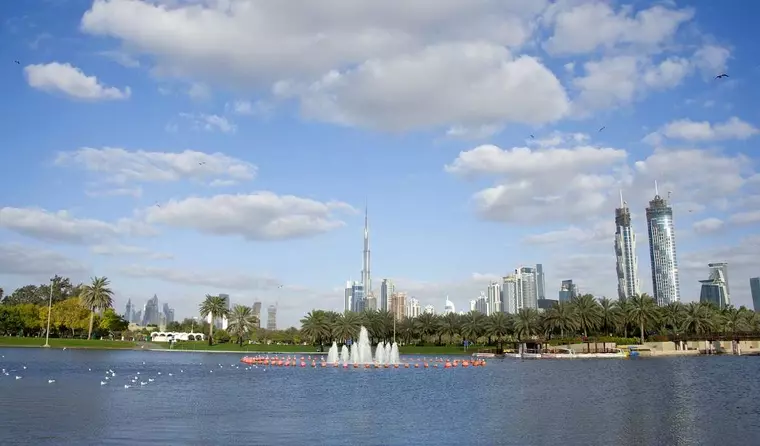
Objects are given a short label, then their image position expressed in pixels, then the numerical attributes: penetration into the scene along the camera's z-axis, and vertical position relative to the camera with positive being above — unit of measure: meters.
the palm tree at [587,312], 127.75 +4.39
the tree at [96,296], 139.88 +8.62
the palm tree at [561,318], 126.38 +3.25
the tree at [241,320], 146.88 +3.43
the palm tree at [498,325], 137.38 +1.97
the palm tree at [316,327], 135.88 +1.64
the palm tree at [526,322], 133.00 +2.53
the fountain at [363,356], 93.44 -3.19
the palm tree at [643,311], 130.75 +4.66
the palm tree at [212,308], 148.00 +6.24
